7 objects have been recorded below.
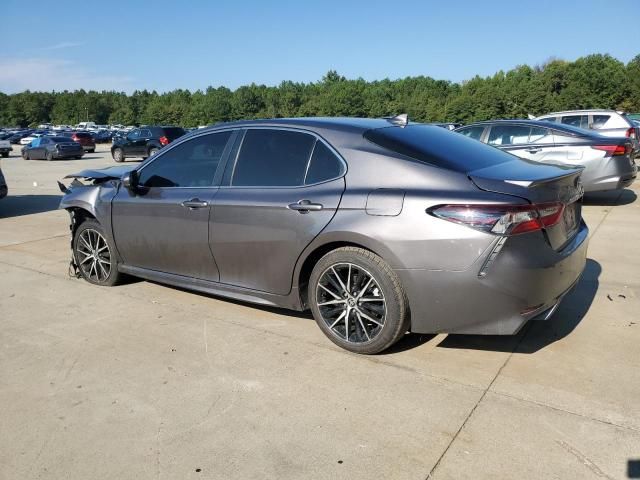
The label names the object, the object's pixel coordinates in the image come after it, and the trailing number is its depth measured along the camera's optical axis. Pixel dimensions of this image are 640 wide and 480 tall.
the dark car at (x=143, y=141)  24.86
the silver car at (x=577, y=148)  9.19
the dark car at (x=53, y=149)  29.44
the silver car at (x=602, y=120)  13.60
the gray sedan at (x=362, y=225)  3.28
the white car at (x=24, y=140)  50.27
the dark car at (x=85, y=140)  34.34
